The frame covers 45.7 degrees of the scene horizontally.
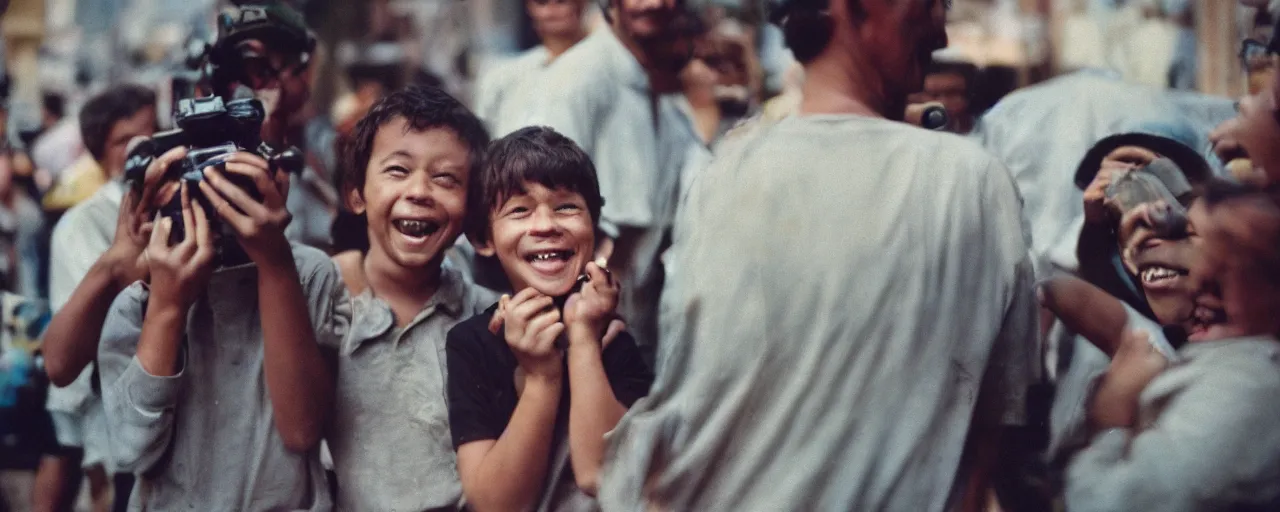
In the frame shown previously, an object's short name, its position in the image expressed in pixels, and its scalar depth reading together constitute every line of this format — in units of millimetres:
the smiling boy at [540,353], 2982
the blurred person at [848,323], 2453
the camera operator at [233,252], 3238
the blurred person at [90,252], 4441
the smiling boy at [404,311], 3365
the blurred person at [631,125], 4793
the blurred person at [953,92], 5363
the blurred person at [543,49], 5961
